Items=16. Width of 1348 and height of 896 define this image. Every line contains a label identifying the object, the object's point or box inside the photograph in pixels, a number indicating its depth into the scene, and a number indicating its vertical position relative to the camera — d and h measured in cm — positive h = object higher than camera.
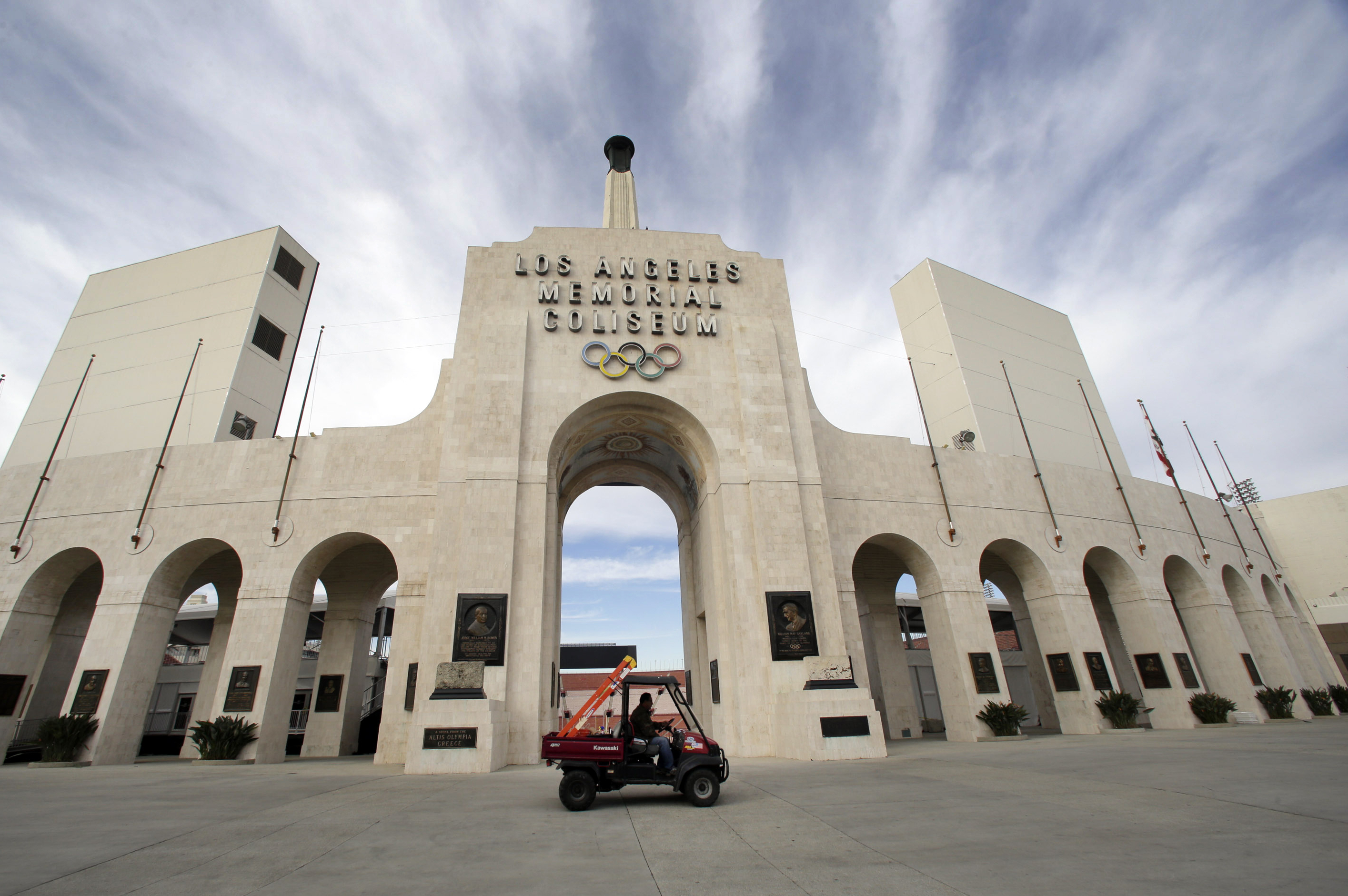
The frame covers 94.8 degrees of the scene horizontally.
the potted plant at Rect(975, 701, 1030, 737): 1995 -66
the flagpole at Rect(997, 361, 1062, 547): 2375 +671
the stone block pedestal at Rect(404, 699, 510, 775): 1406 -33
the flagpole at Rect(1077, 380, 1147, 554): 2538 +694
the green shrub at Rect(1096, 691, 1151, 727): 2127 -60
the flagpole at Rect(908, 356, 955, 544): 2266 +741
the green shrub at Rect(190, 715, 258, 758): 1731 +4
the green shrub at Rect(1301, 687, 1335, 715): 2619 -92
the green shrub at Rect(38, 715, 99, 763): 1734 +28
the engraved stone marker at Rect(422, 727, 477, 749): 1423 -26
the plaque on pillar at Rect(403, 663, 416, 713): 1789 +98
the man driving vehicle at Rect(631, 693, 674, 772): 900 -15
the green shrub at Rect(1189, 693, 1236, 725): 2231 -79
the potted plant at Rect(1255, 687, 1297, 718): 2441 -75
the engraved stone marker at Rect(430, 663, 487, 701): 1498 +103
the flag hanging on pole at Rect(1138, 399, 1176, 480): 2697 +954
